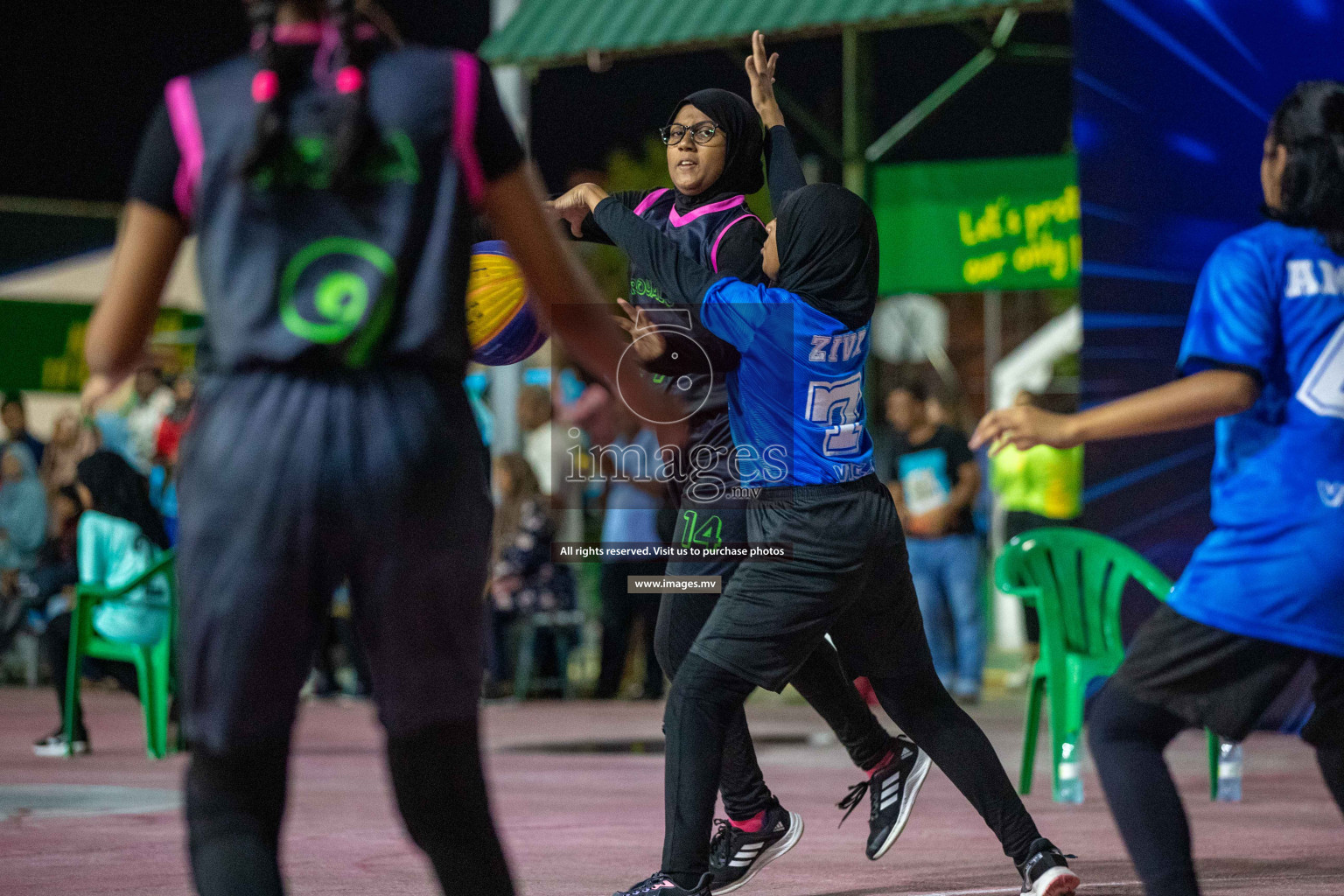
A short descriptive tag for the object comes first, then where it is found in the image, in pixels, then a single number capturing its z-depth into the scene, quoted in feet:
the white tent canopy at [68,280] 84.64
